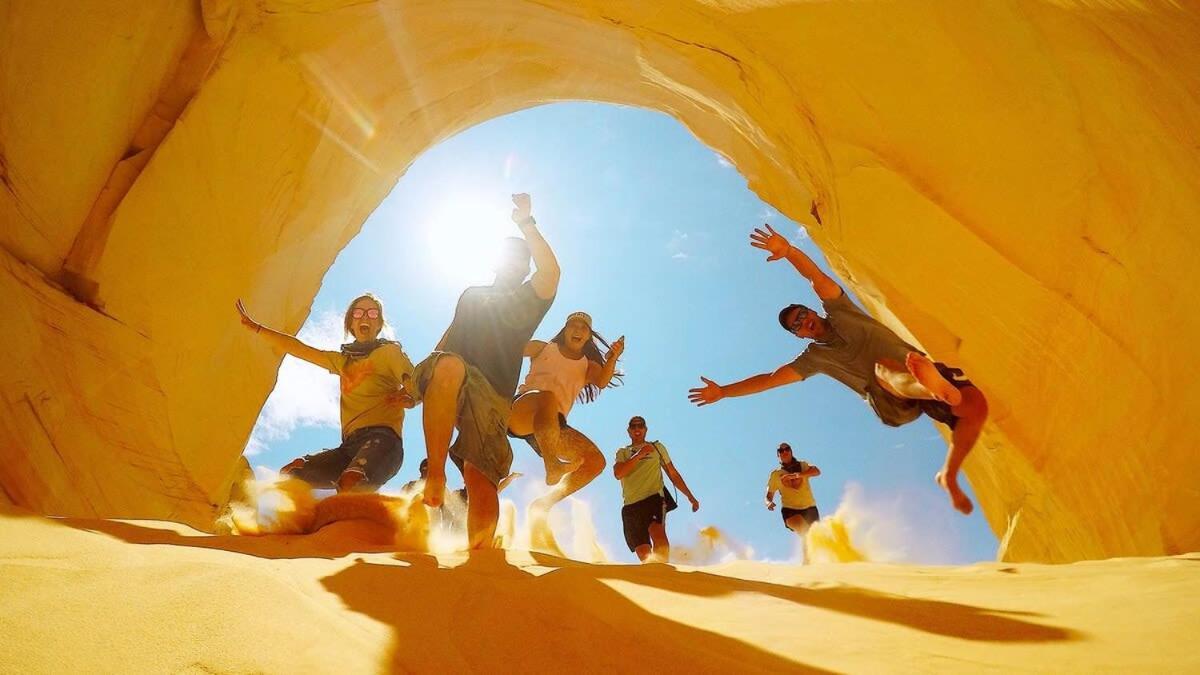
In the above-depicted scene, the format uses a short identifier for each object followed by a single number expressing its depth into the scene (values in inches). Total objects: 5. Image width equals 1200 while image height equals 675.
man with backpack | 212.4
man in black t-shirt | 113.3
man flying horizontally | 114.2
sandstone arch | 118.6
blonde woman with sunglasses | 144.3
